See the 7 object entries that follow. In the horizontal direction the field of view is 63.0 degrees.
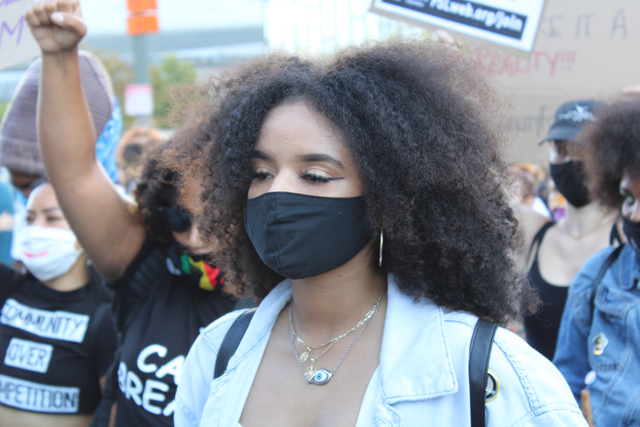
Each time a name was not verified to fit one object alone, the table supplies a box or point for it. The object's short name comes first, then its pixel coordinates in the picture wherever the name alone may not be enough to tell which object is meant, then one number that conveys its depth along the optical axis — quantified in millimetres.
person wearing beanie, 3342
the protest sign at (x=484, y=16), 2824
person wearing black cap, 3182
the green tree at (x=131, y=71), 21703
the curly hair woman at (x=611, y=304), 2186
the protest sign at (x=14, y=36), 2352
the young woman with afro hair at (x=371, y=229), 1541
